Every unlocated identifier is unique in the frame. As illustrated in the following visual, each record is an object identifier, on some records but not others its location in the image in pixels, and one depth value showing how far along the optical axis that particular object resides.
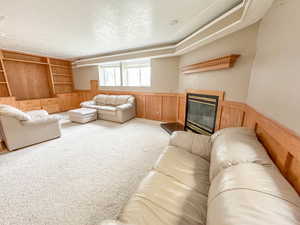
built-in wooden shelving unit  4.11
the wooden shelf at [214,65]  1.79
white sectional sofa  0.50
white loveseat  3.90
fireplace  2.38
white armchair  2.20
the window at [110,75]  4.93
